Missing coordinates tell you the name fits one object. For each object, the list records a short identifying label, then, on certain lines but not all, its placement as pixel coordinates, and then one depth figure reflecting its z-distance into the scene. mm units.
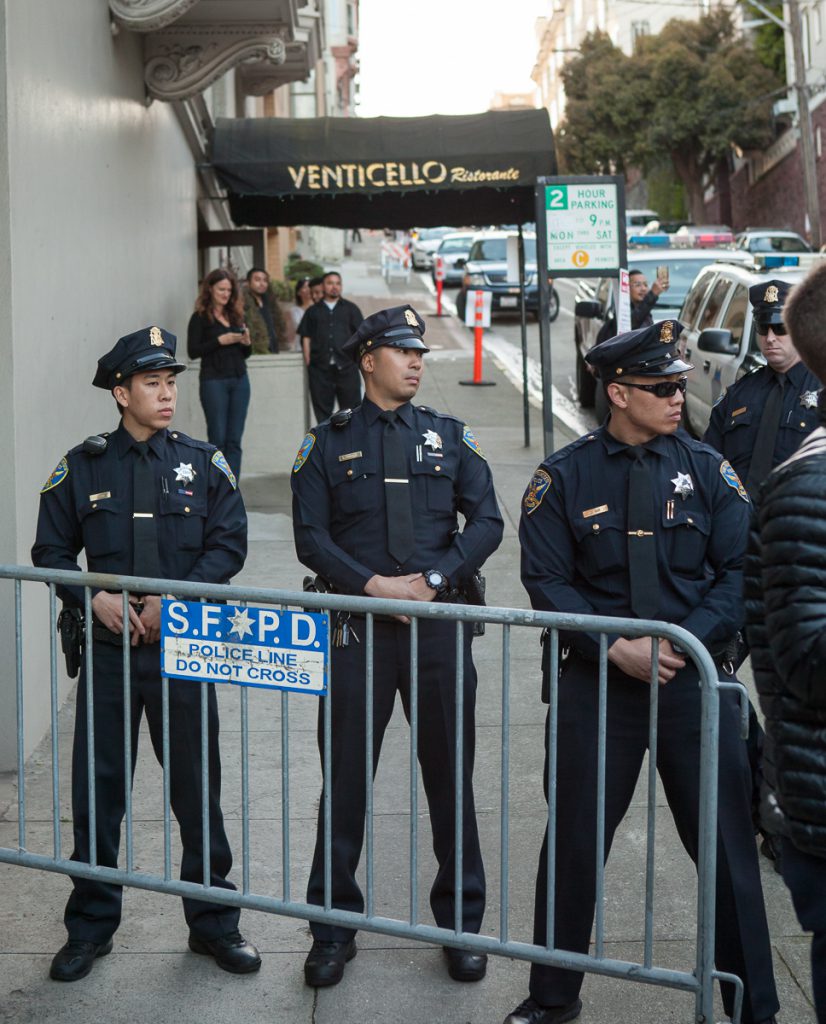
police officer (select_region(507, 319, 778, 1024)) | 4270
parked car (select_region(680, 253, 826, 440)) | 11242
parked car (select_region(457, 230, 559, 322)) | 28516
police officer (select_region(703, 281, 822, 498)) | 6676
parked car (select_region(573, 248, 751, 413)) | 17109
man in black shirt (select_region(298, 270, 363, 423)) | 14883
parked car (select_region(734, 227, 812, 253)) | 37375
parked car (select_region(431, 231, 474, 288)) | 38169
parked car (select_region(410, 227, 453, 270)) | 45466
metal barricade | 3865
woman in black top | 12477
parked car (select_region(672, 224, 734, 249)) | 25844
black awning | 14781
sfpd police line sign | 4176
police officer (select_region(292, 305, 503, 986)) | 4777
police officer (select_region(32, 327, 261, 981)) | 4734
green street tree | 56625
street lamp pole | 41188
